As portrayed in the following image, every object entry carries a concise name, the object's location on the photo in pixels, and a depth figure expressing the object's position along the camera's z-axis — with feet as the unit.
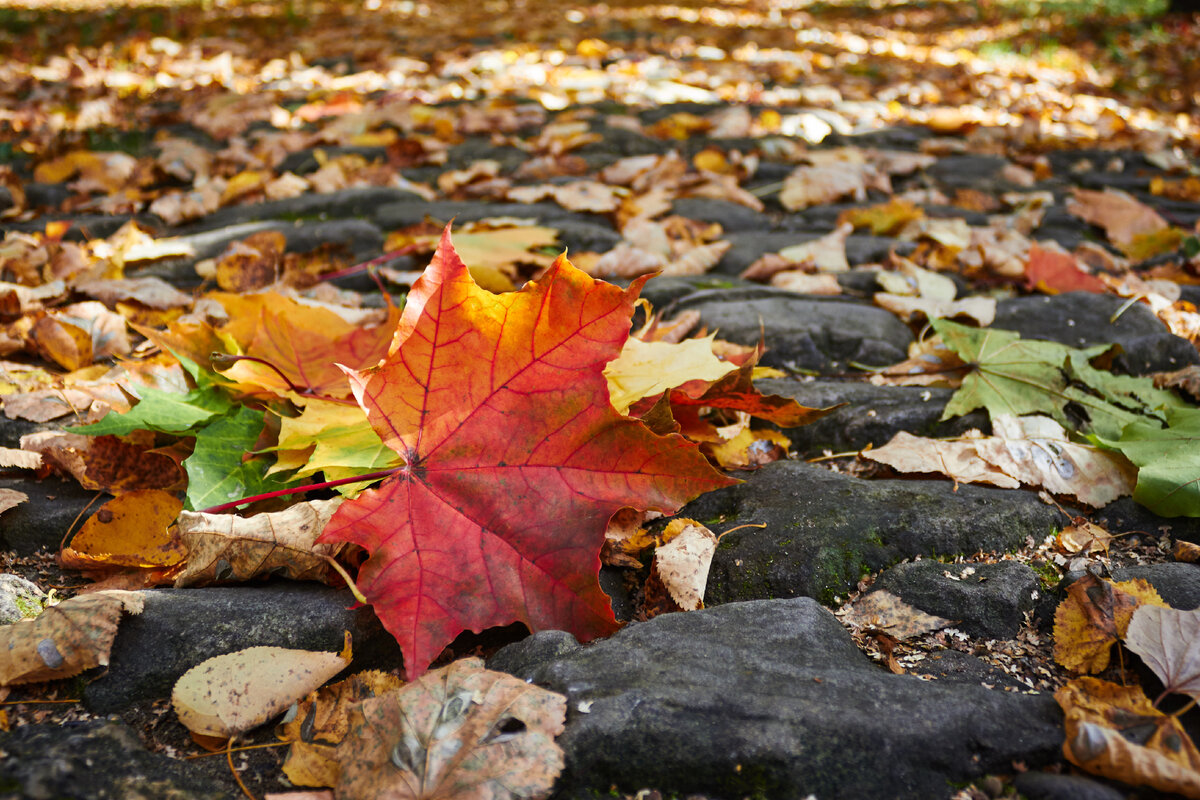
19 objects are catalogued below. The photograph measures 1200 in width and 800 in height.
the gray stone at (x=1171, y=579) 1.42
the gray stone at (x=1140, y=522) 1.60
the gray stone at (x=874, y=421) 1.89
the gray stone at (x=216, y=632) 1.39
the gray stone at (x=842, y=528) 1.54
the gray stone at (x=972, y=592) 1.45
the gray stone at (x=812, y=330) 2.18
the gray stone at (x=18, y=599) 1.42
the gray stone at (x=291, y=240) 2.76
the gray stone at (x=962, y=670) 1.36
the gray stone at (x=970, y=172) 3.81
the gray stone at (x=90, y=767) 1.17
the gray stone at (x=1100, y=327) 2.10
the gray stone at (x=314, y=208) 3.27
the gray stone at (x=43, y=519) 1.64
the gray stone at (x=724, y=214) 3.28
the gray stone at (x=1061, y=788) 1.17
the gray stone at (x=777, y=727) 1.21
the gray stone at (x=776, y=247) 2.86
